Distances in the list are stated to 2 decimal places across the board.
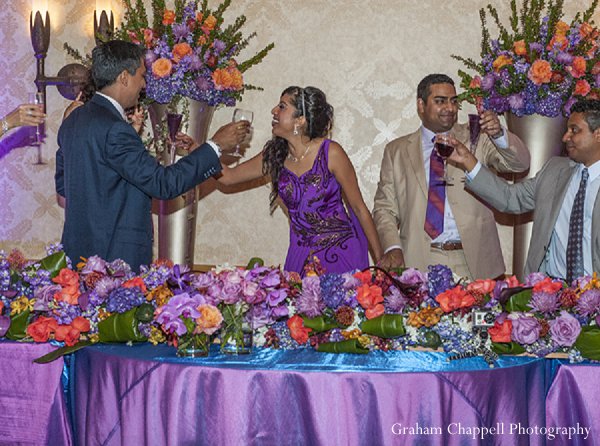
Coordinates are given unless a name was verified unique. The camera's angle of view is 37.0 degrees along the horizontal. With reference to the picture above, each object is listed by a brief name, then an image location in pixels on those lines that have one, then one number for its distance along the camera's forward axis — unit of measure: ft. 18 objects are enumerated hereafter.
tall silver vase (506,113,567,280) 16.34
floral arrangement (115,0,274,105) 16.24
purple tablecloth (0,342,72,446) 9.89
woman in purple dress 14.89
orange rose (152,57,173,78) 16.10
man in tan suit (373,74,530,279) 15.47
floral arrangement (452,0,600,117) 15.78
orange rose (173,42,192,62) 16.14
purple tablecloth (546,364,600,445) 9.10
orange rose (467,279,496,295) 9.46
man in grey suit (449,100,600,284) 12.67
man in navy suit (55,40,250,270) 11.81
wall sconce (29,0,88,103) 19.90
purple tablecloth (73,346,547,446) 8.52
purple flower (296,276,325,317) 9.46
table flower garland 9.12
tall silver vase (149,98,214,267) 17.02
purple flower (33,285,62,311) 9.98
